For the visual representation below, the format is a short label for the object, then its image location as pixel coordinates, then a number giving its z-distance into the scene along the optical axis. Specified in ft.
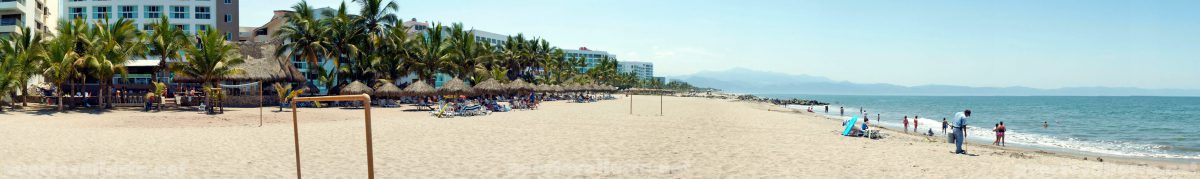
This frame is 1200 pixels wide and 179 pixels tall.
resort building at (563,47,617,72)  541.22
